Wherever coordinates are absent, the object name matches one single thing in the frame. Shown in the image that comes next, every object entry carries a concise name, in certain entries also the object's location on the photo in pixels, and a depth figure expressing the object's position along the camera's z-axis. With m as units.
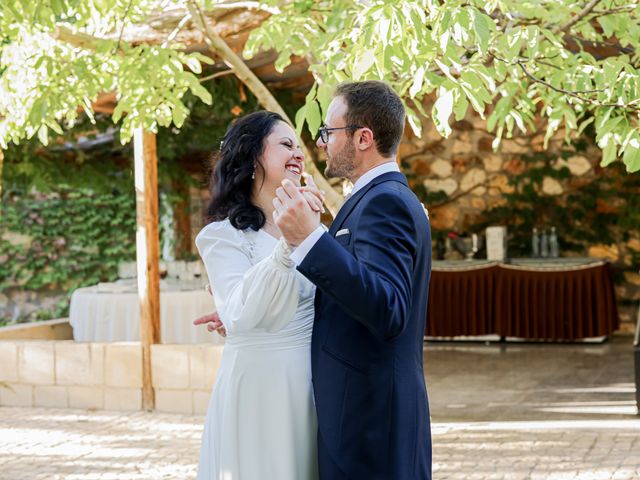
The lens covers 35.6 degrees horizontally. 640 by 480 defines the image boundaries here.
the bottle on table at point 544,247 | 10.23
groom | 1.80
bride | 2.09
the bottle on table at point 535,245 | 10.25
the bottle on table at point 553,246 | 10.18
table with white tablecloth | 7.66
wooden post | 6.75
